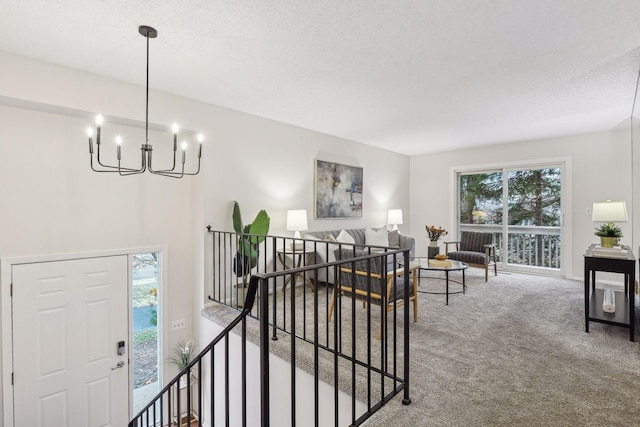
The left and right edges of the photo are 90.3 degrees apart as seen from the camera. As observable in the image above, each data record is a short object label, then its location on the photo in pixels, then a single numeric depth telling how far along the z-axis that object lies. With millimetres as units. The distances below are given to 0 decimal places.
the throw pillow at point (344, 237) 4677
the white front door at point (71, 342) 2777
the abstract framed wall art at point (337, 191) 5031
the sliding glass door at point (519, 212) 5488
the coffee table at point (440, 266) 4068
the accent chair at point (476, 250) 5172
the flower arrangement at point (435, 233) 5070
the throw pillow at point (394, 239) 5750
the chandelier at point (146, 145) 2098
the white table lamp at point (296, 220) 4246
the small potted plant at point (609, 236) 3229
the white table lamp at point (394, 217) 6270
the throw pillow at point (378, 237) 5270
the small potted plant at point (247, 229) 3561
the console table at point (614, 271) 2809
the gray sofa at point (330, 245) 4264
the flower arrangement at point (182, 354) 3578
